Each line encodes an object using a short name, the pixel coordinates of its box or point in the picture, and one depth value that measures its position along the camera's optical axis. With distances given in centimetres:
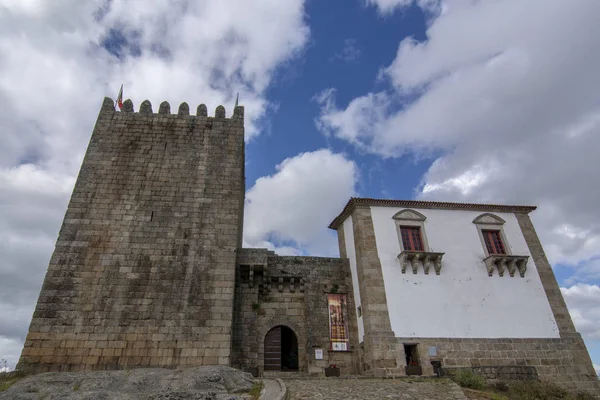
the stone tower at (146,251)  1030
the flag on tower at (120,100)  1458
